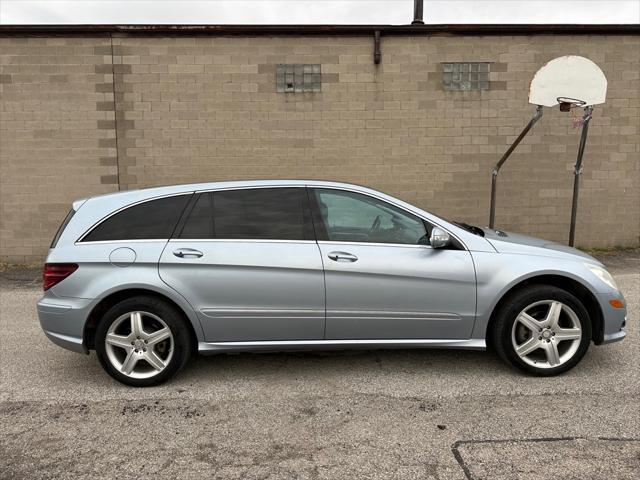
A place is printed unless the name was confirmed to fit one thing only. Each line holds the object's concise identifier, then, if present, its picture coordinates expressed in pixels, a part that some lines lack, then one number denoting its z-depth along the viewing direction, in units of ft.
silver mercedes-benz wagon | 12.26
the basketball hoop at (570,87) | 23.16
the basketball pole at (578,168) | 23.03
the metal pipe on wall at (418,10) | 32.83
